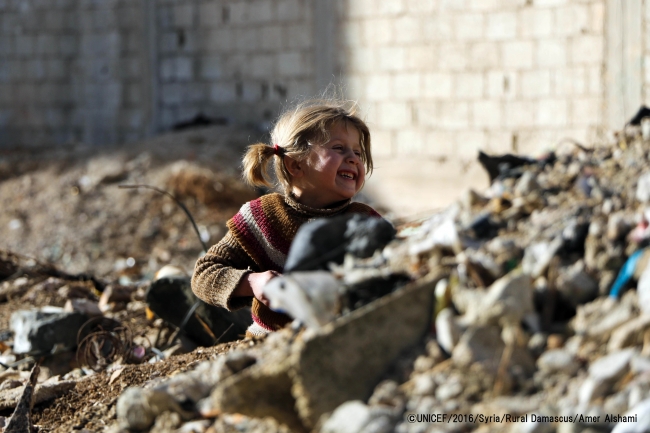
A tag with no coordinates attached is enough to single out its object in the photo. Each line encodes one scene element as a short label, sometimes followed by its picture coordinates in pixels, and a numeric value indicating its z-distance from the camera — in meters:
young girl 4.48
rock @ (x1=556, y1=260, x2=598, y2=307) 3.99
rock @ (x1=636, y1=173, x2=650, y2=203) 4.10
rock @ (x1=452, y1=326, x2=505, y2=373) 3.91
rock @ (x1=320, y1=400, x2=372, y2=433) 3.88
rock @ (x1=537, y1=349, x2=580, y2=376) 3.91
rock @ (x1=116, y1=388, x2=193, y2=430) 4.03
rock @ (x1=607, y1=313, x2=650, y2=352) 3.91
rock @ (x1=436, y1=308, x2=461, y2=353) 3.94
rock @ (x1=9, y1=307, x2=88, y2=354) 5.10
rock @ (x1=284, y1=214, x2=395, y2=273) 4.10
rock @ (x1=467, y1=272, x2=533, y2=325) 3.93
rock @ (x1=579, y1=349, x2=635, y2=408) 3.86
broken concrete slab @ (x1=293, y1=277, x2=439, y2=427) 3.95
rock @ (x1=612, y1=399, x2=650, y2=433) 3.81
